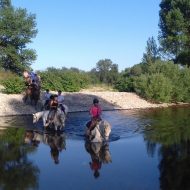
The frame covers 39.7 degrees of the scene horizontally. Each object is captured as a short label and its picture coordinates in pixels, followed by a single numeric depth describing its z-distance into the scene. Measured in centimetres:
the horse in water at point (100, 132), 1033
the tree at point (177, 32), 3464
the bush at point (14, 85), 2087
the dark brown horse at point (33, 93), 1690
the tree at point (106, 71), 5937
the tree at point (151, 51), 3669
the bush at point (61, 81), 2460
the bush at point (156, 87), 2423
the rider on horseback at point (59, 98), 1424
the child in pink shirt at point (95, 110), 1053
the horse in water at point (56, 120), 1216
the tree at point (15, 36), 2953
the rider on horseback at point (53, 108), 1221
